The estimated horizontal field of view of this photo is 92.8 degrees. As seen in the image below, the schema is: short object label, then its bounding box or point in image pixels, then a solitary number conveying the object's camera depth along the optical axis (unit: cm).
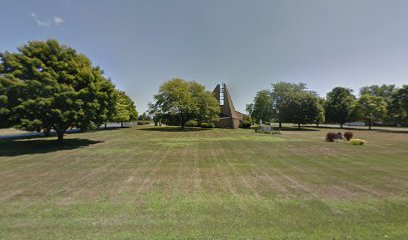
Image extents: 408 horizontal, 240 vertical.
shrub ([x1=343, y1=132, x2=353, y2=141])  2055
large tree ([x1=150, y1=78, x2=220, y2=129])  4159
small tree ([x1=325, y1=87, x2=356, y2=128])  5069
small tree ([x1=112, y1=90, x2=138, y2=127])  4100
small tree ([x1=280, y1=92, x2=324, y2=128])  4516
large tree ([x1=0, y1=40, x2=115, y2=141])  1417
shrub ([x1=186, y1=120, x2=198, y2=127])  4757
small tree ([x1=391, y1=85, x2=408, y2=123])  3834
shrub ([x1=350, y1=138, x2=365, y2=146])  1808
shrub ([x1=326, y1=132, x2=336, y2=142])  2107
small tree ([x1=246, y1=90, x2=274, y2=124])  5234
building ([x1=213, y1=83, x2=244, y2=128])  5169
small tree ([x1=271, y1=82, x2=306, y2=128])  4844
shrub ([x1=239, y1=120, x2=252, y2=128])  5019
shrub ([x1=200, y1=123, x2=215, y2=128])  4712
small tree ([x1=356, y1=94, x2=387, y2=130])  4403
